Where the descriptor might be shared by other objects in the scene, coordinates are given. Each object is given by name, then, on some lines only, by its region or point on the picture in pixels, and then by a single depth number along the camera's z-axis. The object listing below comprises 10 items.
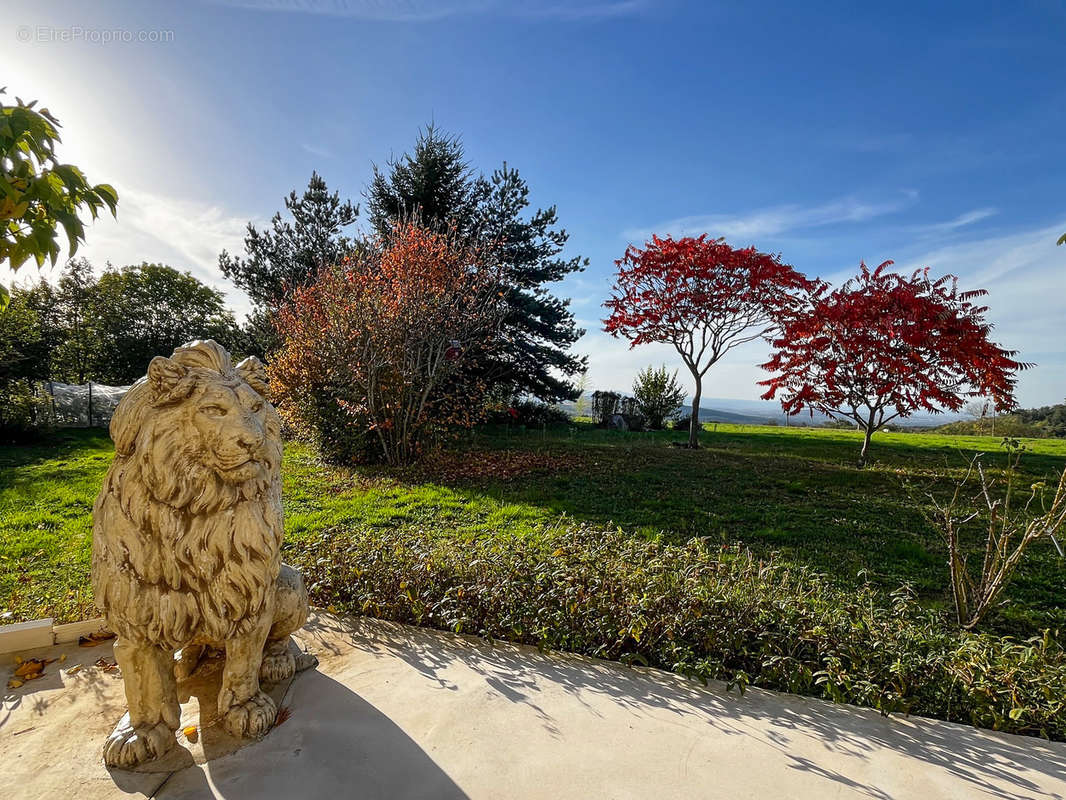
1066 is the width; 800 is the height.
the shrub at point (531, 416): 13.63
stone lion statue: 1.55
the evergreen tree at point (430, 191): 13.02
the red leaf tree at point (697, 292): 10.09
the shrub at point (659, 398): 14.62
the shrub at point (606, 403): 15.27
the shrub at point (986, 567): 2.69
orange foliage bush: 8.09
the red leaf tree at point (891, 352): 7.50
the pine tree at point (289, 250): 14.87
